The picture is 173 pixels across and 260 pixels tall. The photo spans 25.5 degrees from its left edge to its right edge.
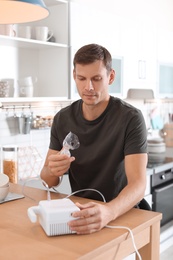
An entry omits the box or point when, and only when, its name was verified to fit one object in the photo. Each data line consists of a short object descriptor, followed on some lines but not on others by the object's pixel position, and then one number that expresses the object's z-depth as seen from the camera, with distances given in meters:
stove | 3.40
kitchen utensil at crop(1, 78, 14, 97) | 2.77
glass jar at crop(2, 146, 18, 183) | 2.60
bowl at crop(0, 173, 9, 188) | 1.60
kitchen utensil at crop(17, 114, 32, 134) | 2.93
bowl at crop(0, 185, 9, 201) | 1.58
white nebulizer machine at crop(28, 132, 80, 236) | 1.21
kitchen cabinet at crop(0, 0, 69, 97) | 2.82
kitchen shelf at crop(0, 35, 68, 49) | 2.52
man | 1.65
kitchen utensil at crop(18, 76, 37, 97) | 2.72
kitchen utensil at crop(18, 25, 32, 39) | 2.69
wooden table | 1.10
